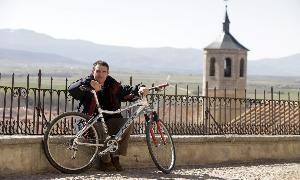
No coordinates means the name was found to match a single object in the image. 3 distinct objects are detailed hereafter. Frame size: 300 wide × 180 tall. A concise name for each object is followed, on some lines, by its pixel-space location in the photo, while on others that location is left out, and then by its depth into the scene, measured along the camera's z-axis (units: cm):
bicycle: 789
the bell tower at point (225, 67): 6044
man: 812
